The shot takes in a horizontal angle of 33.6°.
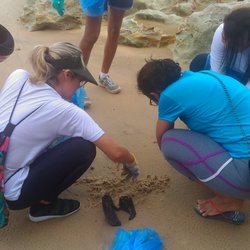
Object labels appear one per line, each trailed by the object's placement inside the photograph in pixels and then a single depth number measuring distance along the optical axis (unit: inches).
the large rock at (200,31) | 146.1
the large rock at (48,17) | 180.5
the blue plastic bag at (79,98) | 94.4
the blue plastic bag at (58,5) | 119.3
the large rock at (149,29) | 163.5
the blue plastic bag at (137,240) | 70.1
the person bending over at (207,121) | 70.7
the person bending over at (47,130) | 67.4
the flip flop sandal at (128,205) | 79.7
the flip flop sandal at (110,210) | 77.5
